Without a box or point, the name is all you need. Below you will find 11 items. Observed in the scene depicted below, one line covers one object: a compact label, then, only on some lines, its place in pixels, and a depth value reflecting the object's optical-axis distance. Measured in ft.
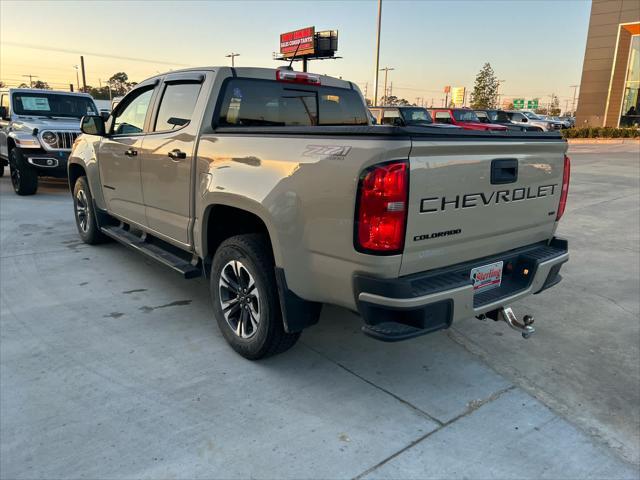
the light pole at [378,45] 81.76
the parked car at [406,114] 54.34
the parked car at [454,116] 60.43
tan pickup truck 7.59
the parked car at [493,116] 71.69
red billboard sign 127.24
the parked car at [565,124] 128.16
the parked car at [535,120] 88.70
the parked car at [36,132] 29.17
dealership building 99.50
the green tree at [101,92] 302.25
